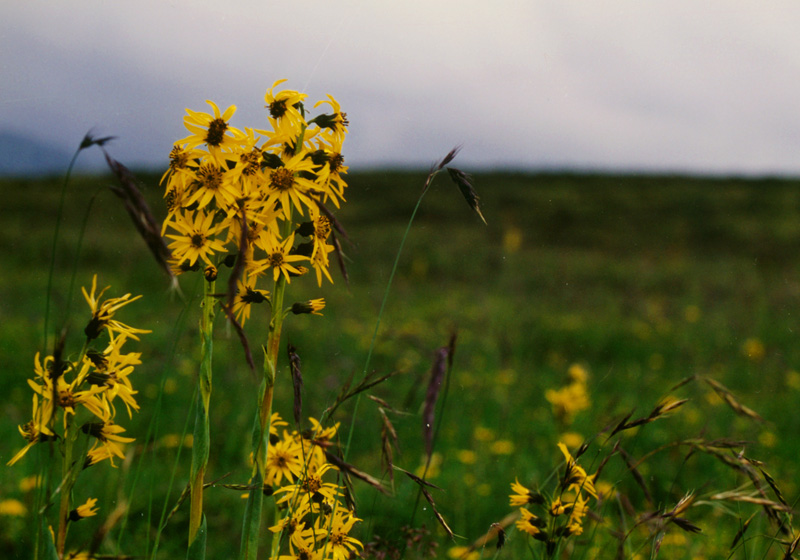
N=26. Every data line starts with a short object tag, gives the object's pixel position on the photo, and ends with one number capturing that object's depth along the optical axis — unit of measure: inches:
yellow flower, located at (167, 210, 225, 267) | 37.4
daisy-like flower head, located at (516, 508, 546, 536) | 39.1
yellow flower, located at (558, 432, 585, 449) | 76.4
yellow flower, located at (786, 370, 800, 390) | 169.0
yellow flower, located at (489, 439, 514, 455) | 76.0
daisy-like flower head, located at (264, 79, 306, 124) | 38.0
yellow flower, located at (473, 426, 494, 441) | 123.9
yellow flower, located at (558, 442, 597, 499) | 38.9
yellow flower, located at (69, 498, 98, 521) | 37.1
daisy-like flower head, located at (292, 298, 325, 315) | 38.1
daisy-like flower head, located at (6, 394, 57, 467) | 36.2
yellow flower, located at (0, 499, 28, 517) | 50.6
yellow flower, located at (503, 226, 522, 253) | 305.3
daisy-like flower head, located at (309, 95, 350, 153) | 38.7
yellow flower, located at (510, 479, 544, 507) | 40.0
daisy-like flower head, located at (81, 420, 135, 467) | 37.4
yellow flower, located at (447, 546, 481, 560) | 49.7
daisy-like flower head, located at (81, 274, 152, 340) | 36.8
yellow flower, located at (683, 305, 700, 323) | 265.0
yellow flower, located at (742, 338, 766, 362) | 200.0
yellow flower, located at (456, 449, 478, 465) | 73.4
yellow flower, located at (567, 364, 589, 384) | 72.1
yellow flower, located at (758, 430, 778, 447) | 126.8
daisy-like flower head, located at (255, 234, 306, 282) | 37.6
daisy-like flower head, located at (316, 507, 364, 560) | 38.6
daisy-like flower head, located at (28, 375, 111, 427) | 36.3
